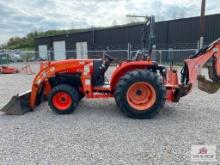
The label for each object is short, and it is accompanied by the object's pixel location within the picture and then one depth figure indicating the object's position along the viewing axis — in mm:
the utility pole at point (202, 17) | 13092
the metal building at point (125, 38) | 15577
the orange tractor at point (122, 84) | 3469
